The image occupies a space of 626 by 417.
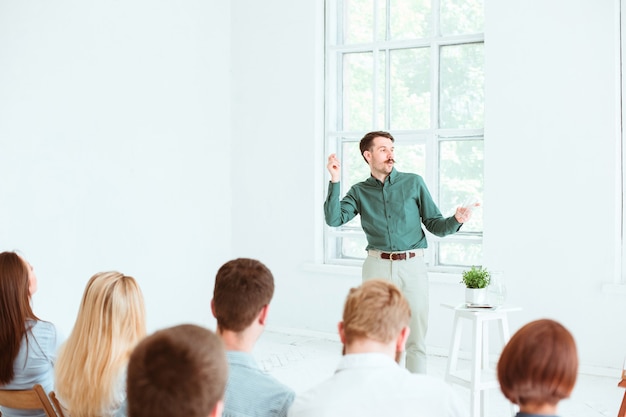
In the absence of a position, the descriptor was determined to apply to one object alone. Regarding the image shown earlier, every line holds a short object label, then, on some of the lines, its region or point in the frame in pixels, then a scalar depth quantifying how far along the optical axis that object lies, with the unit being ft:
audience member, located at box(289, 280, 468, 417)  5.31
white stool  11.23
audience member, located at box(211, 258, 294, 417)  5.83
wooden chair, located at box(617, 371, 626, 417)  10.02
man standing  13.01
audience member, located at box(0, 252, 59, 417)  7.66
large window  17.79
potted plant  11.76
